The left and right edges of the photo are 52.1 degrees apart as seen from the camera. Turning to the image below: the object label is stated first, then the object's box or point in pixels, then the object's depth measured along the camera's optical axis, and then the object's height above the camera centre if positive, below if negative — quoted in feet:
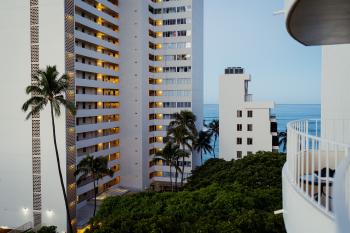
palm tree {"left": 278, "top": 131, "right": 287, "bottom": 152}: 169.68 -13.69
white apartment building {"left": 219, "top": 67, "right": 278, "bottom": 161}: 131.23 -4.64
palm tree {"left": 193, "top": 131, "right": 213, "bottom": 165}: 148.56 -13.50
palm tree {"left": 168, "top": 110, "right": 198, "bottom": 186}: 124.36 -5.13
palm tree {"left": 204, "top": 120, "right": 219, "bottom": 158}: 165.87 -8.62
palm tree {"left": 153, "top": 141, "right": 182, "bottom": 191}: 113.80 -14.13
